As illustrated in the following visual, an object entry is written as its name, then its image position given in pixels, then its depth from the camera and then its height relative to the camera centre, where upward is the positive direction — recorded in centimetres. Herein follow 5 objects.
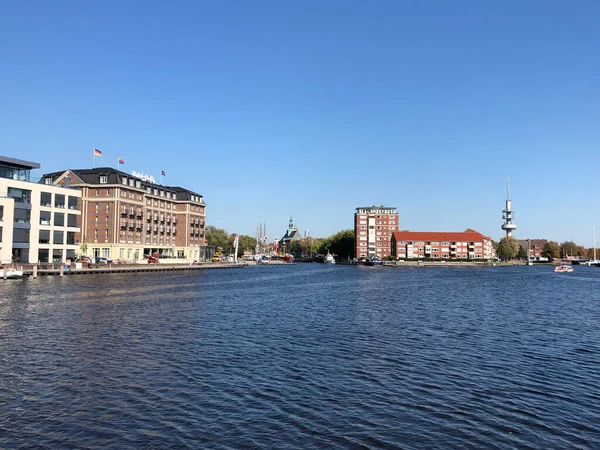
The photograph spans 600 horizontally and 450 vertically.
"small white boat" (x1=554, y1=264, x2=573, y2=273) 15375 -526
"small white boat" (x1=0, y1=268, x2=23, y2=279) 6831 -410
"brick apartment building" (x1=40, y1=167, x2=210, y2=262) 11425 +795
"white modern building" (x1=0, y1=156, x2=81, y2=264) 8125 +479
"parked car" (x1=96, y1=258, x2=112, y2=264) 10641 -332
